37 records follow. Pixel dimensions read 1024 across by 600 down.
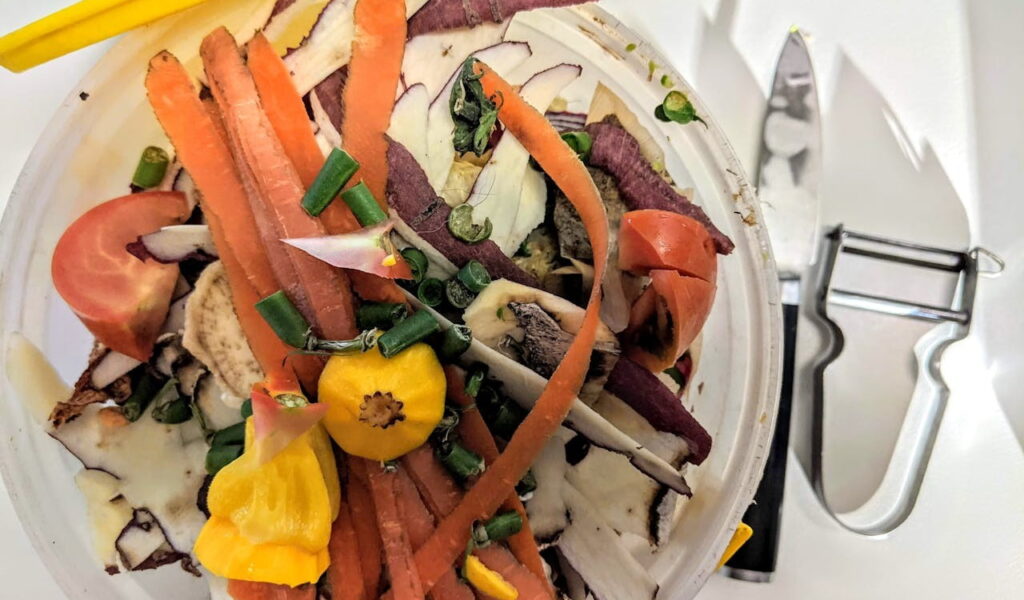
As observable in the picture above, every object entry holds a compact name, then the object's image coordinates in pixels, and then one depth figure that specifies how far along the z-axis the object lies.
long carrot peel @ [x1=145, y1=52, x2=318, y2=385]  0.16
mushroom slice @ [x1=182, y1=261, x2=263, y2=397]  0.16
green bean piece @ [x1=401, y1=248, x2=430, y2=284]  0.17
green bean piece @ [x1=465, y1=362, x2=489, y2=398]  0.16
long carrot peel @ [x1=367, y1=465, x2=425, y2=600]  0.15
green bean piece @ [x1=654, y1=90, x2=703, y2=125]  0.20
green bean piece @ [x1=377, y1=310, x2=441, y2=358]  0.15
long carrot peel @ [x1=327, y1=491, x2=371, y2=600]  0.16
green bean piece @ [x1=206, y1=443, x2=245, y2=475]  0.17
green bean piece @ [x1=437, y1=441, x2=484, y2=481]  0.16
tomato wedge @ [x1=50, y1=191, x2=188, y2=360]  0.17
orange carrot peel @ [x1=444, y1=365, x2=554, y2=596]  0.16
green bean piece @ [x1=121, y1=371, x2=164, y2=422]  0.18
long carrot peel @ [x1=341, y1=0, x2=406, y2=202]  0.17
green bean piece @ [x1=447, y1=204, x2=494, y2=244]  0.17
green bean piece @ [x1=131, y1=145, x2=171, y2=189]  0.19
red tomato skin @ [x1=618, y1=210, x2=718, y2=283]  0.16
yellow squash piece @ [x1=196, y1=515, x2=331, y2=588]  0.15
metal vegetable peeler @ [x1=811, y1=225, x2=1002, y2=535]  0.23
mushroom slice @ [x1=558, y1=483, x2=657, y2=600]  0.18
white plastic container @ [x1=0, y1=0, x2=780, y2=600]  0.19
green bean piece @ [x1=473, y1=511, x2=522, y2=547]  0.16
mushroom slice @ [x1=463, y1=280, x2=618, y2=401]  0.16
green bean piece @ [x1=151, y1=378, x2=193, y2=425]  0.18
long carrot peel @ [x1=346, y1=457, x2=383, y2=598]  0.16
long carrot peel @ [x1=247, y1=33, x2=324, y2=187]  0.16
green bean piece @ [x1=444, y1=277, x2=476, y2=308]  0.17
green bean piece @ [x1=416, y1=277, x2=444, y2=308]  0.17
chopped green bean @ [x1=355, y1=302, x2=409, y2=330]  0.16
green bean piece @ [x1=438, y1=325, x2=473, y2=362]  0.16
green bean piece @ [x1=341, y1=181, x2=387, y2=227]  0.16
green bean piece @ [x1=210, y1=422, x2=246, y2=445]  0.17
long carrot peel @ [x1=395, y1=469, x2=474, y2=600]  0.16
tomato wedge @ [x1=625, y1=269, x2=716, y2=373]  0.16
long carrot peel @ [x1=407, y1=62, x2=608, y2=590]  0.15
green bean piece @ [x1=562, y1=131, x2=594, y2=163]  0.19
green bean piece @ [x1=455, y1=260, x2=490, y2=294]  0.17
